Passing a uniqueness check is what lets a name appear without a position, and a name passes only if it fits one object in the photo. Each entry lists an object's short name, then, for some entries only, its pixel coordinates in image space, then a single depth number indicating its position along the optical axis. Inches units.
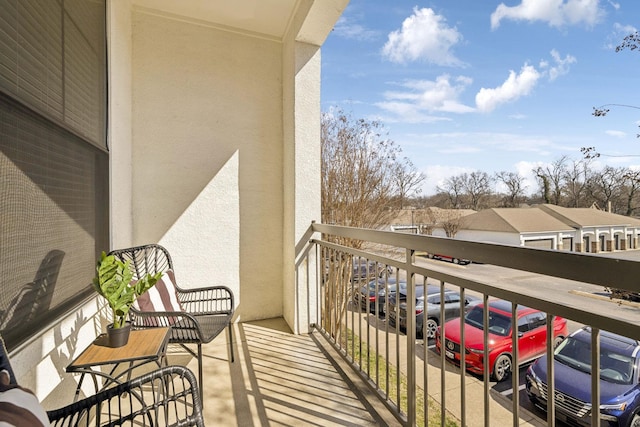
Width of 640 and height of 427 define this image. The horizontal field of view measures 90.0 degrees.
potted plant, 59.3
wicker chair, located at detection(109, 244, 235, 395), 75.7
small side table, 53.6
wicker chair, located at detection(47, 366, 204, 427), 35.9
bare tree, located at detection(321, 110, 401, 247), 215.2
